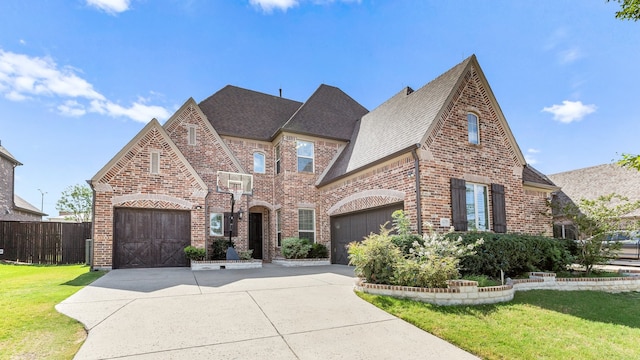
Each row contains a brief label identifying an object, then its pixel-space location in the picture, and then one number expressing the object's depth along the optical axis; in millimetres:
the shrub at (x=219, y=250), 14578
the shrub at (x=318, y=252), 15602
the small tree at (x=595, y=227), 10070
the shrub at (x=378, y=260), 7742
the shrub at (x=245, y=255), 14305
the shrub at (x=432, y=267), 6980
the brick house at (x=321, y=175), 11531
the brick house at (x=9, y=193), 22922
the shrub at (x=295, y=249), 15125
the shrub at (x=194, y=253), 13172
